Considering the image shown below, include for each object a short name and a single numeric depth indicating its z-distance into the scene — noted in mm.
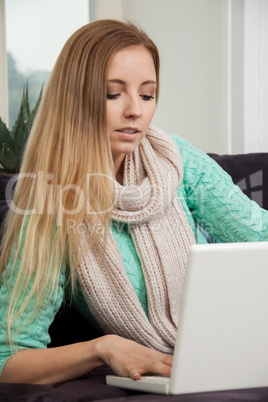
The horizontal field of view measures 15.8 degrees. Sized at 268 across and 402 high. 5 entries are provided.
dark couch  1321
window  4655
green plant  3380
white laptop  1236
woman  1662
